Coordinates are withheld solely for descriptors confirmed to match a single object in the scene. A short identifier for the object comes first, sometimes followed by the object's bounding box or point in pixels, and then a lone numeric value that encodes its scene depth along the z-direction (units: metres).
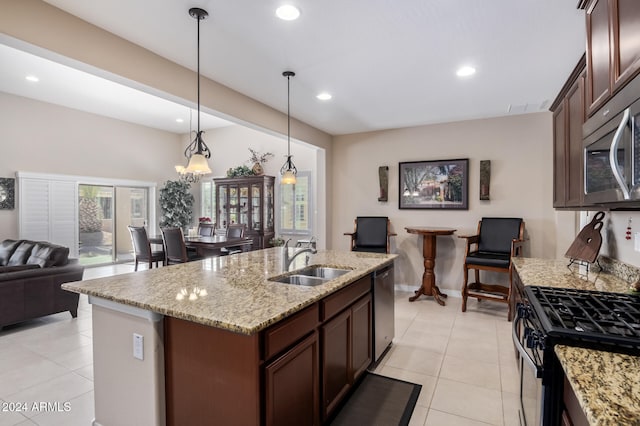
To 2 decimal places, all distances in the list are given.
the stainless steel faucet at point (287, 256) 2.49
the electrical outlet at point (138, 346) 1.61
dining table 4.83
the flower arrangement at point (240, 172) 6.68
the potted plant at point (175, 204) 7.41
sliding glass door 6.67
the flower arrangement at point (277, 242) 6.02
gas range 1.10
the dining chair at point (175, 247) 4.80
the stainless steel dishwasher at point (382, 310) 2.61
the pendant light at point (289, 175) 3.82
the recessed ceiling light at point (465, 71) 2.97
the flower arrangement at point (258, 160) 6.59
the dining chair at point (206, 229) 6.24
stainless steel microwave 1.07
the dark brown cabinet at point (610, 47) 1.13
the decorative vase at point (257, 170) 6.57
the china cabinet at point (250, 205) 6.40
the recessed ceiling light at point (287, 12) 2.05
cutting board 2.29
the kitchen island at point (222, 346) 1.36
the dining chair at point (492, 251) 3.86
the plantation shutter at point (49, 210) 5.64
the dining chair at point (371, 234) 4.90
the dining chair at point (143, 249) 5.26
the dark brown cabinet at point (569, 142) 2.18
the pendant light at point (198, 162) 2.59
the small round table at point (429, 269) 4.49
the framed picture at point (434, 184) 4.71
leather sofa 3.30
